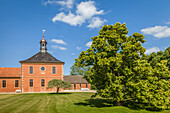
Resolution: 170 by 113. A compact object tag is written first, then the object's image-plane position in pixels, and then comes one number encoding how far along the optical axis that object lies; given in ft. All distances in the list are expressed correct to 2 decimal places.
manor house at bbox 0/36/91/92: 112.16
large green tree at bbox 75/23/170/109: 38.75
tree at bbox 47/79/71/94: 93.25
